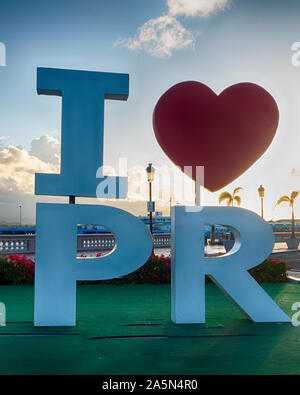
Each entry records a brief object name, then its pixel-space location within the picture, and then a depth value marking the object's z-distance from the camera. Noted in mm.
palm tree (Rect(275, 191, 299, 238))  47125
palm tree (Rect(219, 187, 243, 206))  49775
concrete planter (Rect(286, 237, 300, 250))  32062
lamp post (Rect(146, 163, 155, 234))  22778
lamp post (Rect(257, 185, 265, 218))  35556
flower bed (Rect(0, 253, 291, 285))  11039
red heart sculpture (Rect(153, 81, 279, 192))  7281
